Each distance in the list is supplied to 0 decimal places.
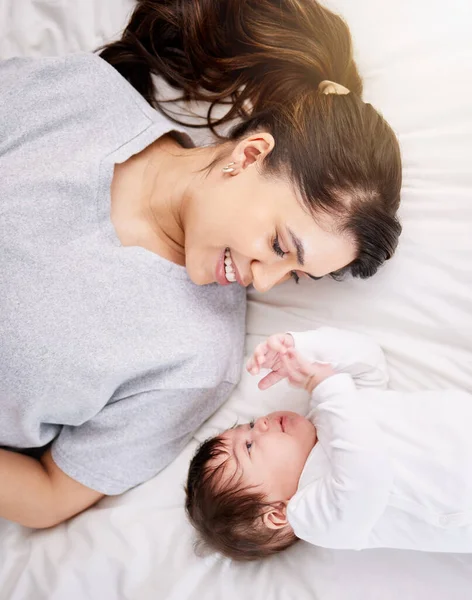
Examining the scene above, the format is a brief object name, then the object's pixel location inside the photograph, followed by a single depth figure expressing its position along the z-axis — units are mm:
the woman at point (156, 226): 1220
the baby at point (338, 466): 1165
